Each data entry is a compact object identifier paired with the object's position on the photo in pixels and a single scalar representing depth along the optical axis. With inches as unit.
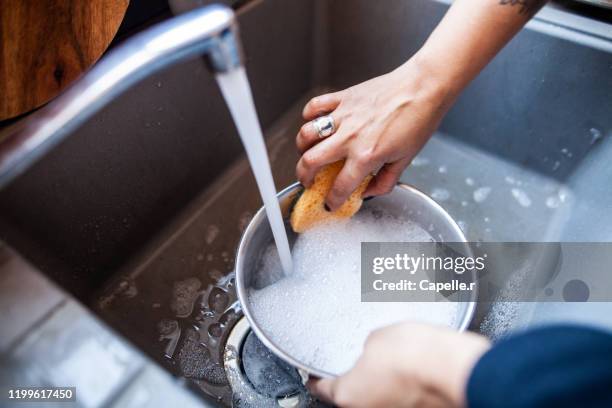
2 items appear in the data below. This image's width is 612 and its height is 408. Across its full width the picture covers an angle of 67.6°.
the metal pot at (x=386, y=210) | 22.6
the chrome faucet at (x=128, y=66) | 13.6
